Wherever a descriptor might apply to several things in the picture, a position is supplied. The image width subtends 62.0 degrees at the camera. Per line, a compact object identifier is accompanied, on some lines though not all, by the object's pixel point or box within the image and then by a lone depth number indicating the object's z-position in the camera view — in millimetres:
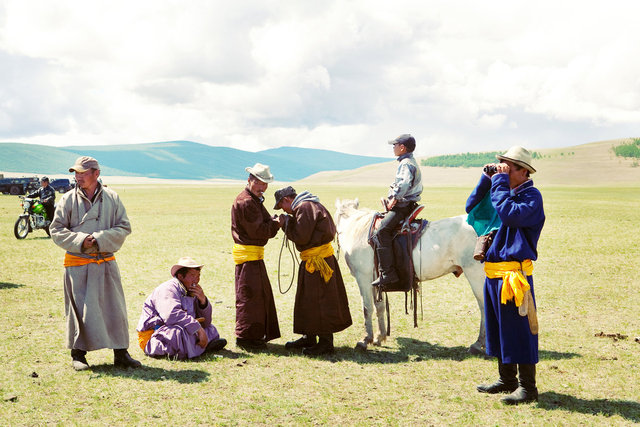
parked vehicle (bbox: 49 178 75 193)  55938
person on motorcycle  18859
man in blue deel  4988
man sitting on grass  6688
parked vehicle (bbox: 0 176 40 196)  52469
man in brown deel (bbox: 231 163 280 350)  6879
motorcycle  19000
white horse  7195
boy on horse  7004
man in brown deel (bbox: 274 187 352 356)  6844
